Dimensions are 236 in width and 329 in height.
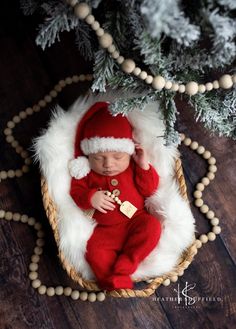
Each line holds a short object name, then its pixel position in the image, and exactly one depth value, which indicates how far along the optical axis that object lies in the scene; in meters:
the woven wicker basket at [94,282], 1.10
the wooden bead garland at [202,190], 1.28
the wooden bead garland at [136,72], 0.77
